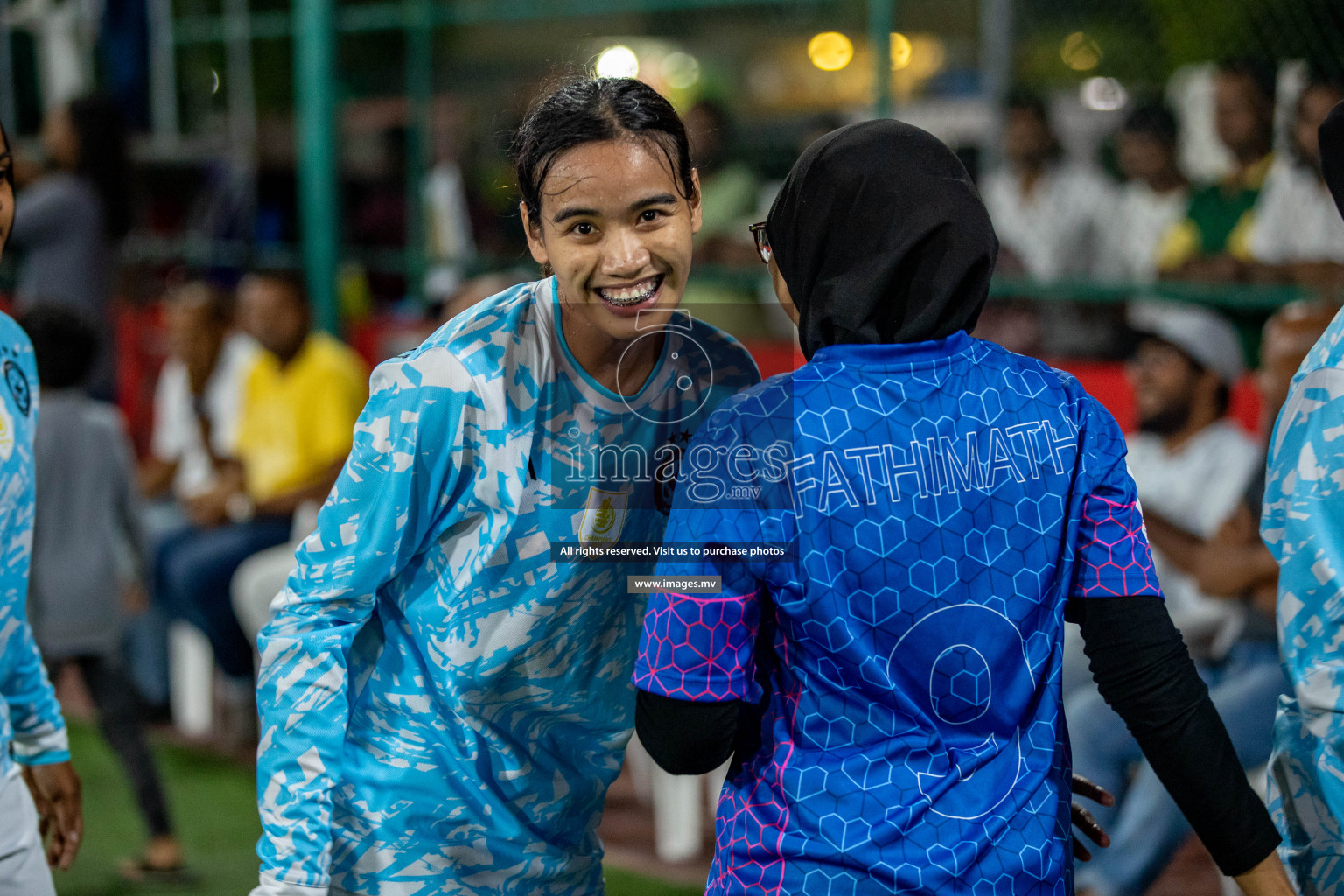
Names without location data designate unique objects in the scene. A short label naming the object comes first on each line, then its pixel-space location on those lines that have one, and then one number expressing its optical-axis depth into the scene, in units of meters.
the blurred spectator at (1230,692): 6.17
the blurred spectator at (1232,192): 8.68
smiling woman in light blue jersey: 3.10
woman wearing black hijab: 2.70
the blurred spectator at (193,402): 10.67
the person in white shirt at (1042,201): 10.29
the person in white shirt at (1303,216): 8.08
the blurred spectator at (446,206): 12.45
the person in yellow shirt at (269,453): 9.30
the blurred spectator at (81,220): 10.84
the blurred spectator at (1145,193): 9.77
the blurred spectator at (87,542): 7.47
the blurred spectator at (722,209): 10.05
